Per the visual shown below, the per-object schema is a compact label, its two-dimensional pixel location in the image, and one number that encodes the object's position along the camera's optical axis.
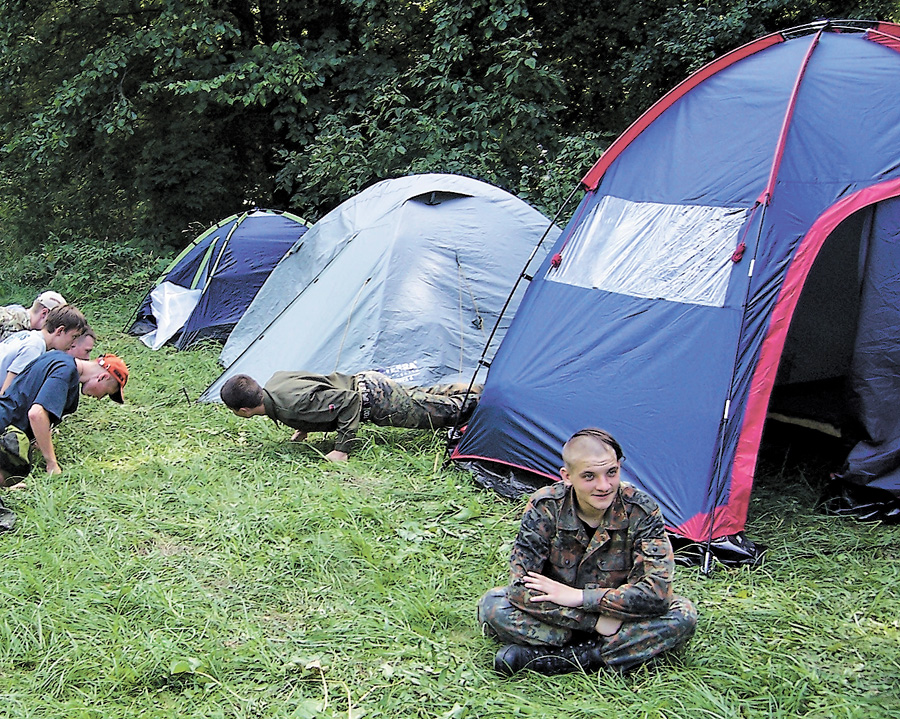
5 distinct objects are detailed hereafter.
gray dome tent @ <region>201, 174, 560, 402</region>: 6.05
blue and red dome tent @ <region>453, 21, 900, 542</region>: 4.04
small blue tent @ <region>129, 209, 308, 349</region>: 8.58
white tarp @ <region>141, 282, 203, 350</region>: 8.62
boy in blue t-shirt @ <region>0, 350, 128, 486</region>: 4.82
